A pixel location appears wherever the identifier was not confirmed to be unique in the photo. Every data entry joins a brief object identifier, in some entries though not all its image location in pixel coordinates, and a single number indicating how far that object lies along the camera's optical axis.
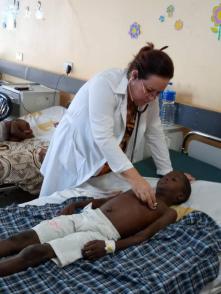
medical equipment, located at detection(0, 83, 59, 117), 3.65
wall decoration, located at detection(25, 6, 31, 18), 4.38
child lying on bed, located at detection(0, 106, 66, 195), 2.69
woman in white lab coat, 1.58
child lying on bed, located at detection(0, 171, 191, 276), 1.27
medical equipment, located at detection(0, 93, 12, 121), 3.41
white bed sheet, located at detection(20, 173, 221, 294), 1.76
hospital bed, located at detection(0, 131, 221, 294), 1.17
